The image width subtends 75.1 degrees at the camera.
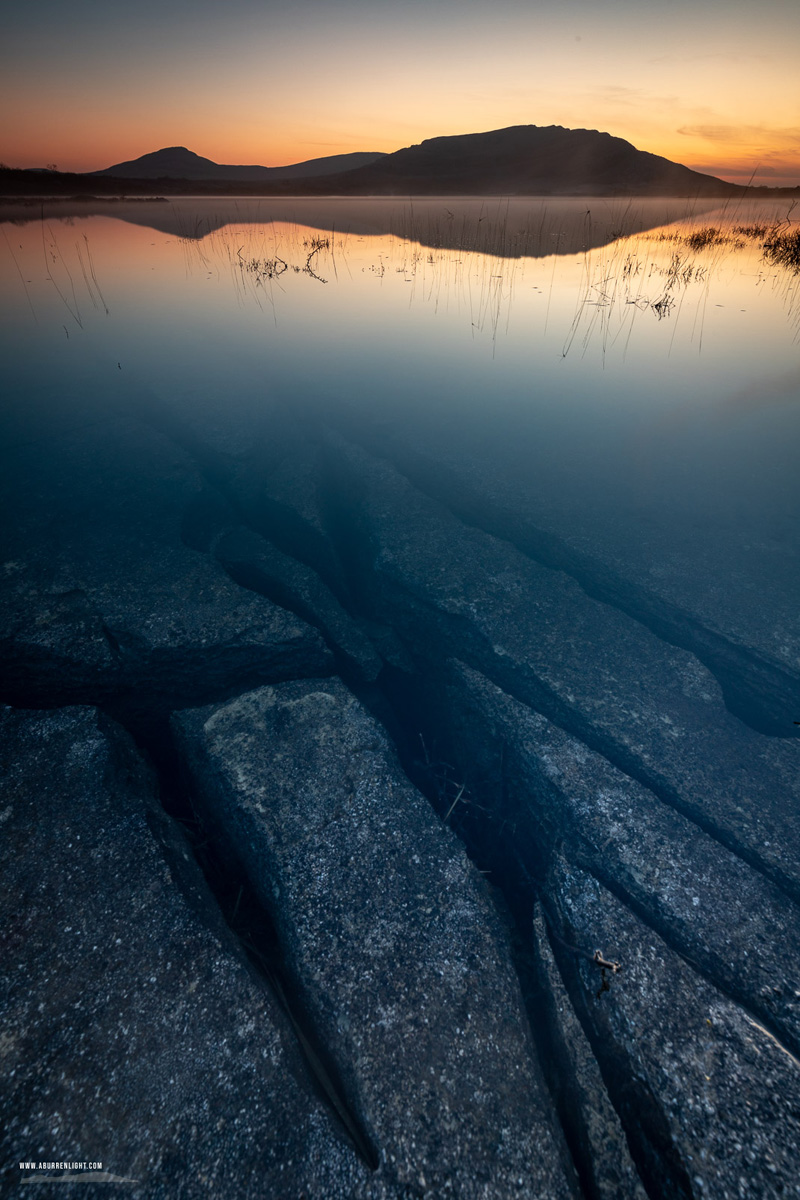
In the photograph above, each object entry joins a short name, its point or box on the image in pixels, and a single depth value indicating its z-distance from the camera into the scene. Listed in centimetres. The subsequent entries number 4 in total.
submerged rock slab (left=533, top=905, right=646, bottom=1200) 109
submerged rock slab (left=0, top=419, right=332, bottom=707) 214
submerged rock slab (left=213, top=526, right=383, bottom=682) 241
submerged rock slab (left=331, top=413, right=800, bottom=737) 220
